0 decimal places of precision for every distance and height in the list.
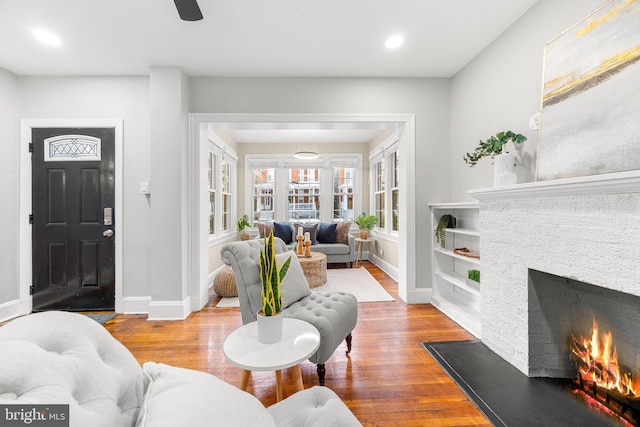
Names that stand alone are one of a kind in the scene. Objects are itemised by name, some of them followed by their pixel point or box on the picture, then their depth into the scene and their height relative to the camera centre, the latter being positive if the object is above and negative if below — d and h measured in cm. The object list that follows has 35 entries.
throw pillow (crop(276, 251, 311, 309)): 214 -55
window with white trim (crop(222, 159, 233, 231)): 562 +30
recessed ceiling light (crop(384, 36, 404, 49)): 270 +159
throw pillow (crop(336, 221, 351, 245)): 579 -41
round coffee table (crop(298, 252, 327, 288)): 414 -83
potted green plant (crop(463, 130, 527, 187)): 225 +42
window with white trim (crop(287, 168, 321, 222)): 677 +38
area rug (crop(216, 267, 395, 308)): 368 -108
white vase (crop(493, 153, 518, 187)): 224 +31
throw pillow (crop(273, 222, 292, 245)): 588 -41
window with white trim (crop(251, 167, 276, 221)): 671 +43
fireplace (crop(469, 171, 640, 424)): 145 -34
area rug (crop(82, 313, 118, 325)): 306 -112
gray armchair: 185 -68
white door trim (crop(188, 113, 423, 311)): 334 +48
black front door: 327 -1
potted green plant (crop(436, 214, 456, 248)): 323 -15
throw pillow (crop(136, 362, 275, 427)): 54 -38
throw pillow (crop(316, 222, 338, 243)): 582 -45
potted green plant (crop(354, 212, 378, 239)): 595 -26
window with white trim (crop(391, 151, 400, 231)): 529 +34
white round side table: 130 -66
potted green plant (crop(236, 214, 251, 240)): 584 -27
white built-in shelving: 282 -64
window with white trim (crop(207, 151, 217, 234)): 480 +31
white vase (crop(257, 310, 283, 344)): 145 -58
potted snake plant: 146 -48
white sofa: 49 -35
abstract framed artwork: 154 +67
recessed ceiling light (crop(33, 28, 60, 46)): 255 +157
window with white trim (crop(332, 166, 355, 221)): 679 +44
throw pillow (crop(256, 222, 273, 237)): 586 -33
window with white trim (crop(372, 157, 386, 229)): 590 +40
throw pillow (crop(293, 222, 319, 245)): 584 -37
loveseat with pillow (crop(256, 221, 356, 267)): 554 -51
